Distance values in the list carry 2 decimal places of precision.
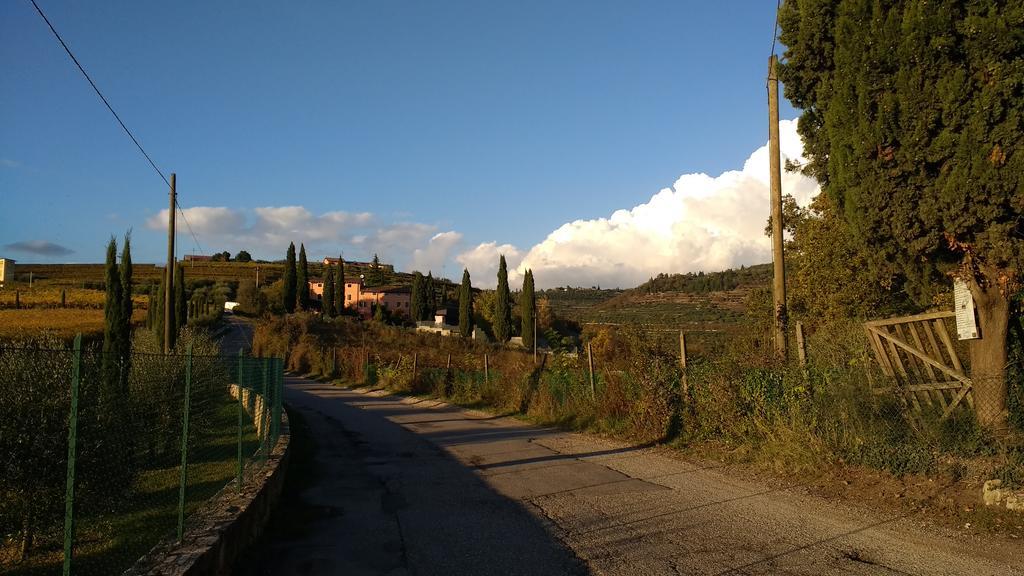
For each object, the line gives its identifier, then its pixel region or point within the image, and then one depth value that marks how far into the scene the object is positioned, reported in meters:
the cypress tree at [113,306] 21.02
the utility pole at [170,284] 24.62
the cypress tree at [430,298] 94.56
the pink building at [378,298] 104.31
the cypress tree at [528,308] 65.81
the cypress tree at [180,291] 40.21
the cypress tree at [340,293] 84.25
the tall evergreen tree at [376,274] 136.50
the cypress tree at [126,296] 21.33
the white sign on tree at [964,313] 8.77
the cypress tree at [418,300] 90.56
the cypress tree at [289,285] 79.31
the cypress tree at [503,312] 69.94
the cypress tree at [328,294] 82.69
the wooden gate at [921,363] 8.98
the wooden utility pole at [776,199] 12.60
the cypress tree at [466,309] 73.12
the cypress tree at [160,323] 27.54
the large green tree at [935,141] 7.87
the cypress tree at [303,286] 80.88
